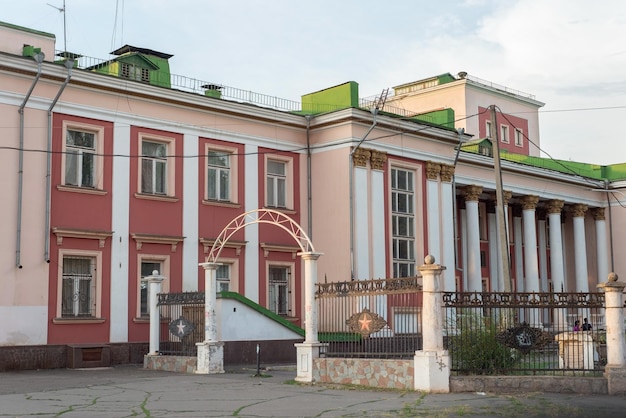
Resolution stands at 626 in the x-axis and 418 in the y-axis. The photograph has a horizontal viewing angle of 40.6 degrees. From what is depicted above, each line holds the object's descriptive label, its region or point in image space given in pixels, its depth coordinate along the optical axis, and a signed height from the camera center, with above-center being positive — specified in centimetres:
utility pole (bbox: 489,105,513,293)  2252 +288
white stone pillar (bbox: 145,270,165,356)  2153 +16
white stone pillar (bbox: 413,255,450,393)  1483 -55
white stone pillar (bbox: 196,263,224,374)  1962 -62
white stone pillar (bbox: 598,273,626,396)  1452 -45
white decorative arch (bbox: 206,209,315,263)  2555 +296
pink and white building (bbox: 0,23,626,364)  2183 +383
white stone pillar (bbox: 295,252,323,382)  1695 -31
